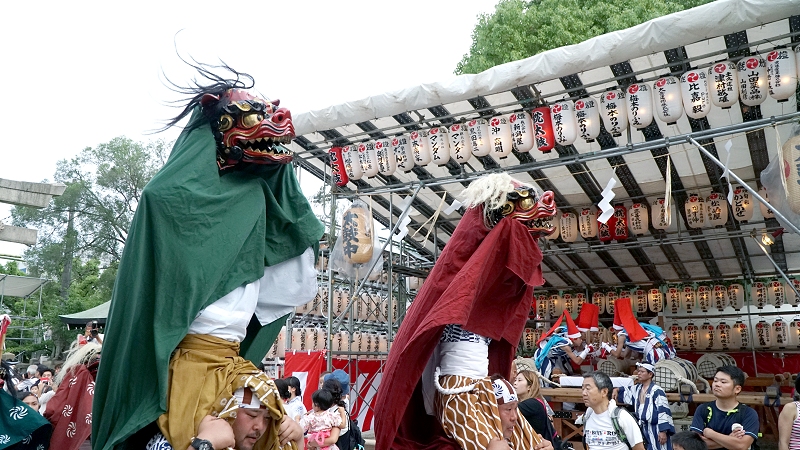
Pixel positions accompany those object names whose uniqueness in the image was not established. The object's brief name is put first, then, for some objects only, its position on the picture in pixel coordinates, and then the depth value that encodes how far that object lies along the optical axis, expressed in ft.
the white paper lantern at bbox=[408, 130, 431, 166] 30.96
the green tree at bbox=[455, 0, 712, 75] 50.62
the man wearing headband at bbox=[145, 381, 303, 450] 6.93
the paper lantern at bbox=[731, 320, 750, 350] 45.44
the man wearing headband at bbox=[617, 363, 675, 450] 19.77
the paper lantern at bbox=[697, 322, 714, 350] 46.85
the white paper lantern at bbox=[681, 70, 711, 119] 24.27
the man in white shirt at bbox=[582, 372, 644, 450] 16.30
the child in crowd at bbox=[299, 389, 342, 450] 16.60
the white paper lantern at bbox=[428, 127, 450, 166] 30.55
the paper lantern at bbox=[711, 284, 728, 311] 45.47
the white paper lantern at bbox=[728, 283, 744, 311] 44.91
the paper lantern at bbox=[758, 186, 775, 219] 32.45
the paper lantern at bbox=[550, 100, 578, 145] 27.27
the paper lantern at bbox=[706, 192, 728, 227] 34.91
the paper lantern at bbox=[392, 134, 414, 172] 31.65
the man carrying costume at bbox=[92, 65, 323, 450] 7.07
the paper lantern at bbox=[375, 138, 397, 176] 32.07
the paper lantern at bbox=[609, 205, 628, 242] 38.34
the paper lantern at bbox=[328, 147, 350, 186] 33.71
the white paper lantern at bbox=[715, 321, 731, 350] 46.34
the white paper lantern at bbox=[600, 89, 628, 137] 26.37
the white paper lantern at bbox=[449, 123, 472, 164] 30.01
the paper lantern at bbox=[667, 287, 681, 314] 47.26
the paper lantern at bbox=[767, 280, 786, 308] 43.01
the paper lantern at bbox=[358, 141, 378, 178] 32.53
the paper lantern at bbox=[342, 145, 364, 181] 33.09
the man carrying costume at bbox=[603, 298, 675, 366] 34.81
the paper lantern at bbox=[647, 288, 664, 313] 47.39
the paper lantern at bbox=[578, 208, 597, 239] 38.91
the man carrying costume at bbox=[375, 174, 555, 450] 10.69
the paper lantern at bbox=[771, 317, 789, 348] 43.11
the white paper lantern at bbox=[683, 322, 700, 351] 47.34
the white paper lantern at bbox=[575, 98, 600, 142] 27.12
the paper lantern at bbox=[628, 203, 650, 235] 37.27
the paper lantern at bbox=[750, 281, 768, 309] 43.60
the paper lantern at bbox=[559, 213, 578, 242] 39.34
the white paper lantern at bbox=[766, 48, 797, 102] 22.12
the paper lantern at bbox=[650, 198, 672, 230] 35.86
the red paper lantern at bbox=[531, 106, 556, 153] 27.91
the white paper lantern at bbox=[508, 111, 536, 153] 28.45
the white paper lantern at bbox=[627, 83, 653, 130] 25.73
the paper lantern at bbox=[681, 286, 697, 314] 46.62
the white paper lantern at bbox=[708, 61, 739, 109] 23.54
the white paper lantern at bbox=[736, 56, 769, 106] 22.98
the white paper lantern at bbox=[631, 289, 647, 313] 47.83
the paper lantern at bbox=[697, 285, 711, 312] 45.95
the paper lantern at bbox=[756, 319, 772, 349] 43.91
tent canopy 22.99
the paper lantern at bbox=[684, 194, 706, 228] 35.42
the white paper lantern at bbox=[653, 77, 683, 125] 24.97
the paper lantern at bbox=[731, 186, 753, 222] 33.42
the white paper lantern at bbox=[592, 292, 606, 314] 49.67
